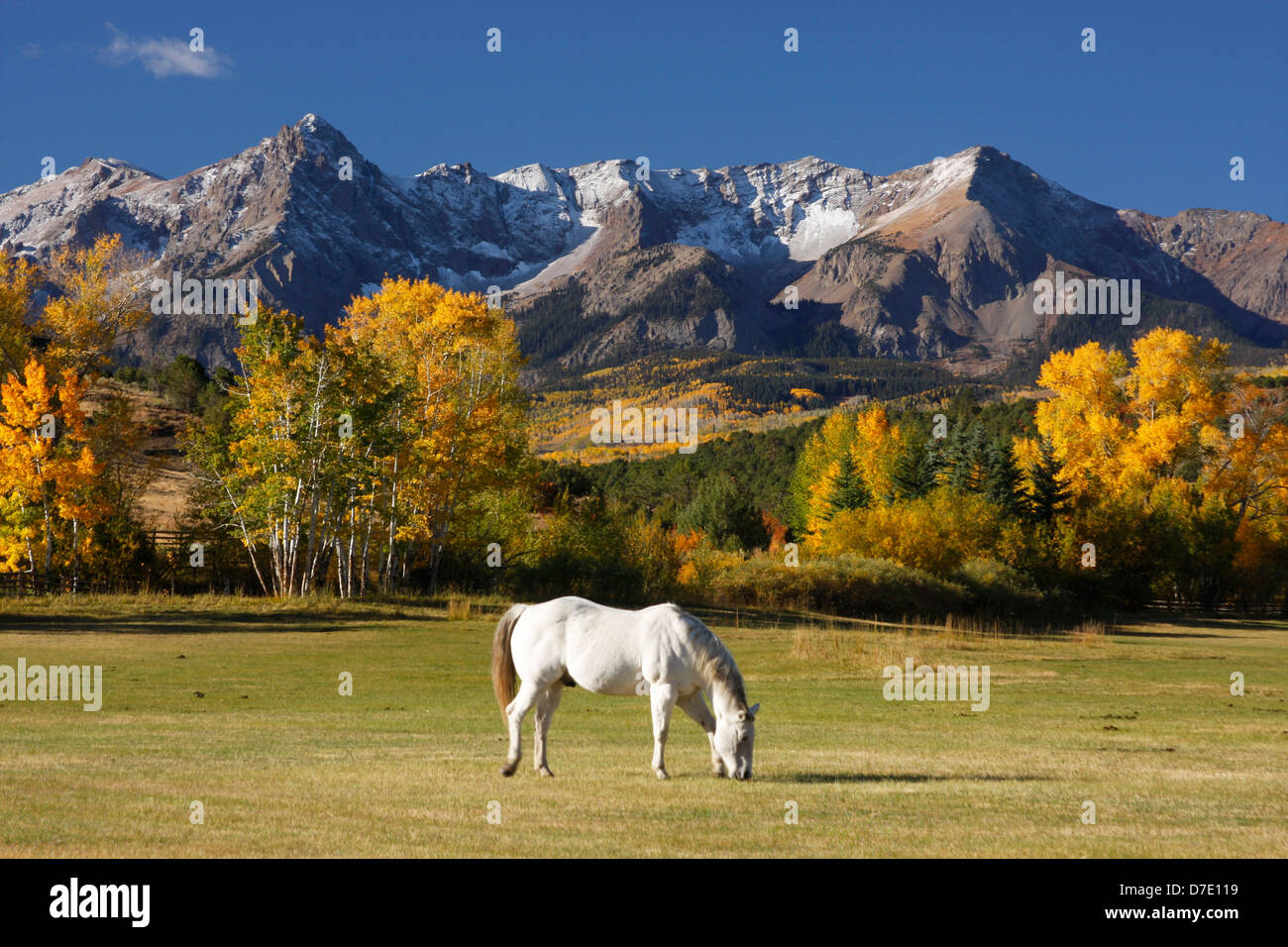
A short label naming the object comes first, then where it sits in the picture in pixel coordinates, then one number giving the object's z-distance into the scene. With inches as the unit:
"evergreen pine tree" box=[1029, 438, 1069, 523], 2977.4
